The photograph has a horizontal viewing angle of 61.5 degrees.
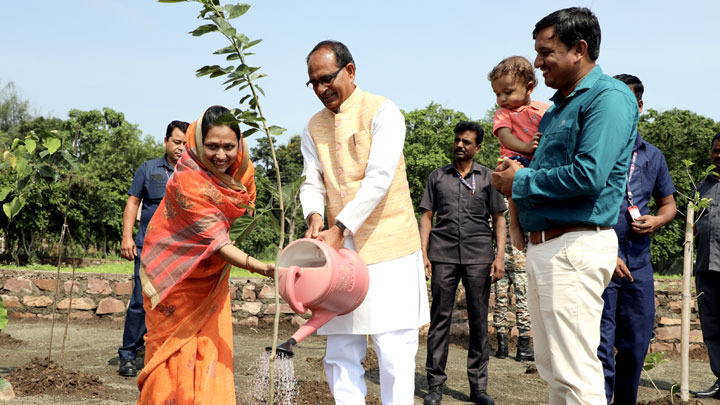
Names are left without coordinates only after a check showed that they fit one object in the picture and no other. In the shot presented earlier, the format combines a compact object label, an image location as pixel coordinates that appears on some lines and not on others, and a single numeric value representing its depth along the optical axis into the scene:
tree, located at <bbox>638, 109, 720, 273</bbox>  23.22
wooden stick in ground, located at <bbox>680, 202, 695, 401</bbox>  4.16
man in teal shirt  2.24
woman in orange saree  2.99
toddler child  2.88
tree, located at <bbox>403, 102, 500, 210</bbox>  28.59
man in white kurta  2.87
